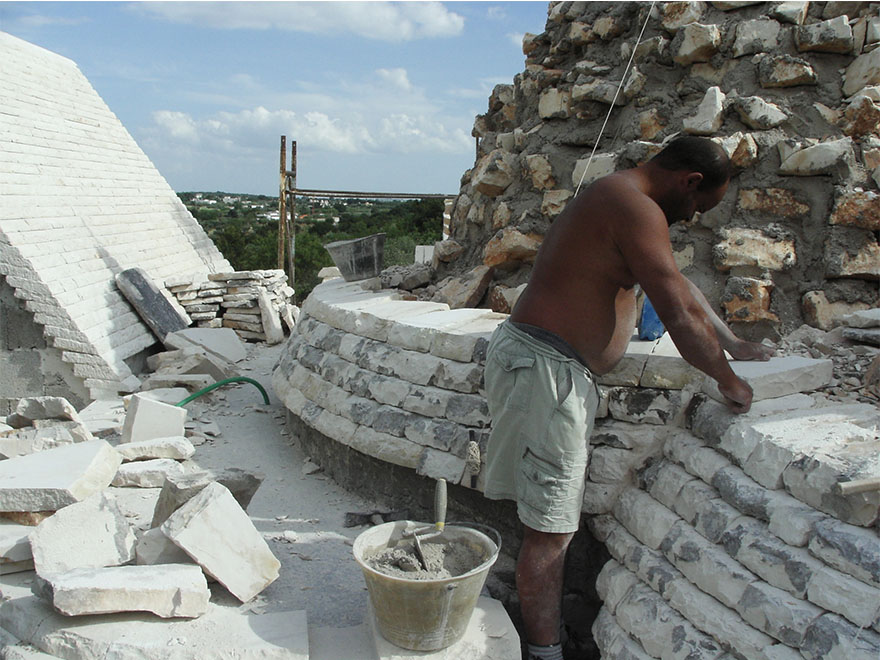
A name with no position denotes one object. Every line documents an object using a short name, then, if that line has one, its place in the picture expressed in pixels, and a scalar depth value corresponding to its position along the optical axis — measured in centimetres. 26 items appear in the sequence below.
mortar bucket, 272
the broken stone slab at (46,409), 570
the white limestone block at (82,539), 330
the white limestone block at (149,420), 538
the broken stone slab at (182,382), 702
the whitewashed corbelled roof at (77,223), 787
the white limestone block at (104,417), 608
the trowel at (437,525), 298
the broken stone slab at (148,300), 902
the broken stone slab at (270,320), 1016
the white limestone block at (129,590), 285
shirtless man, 268
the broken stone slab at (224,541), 312
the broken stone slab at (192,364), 755
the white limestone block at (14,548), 348
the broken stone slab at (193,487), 345
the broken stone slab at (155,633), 282
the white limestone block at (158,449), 492
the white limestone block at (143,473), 462
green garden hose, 654
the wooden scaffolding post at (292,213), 1436
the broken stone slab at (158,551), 321
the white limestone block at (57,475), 377
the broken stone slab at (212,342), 870
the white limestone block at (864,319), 348
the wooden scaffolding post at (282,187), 1377
